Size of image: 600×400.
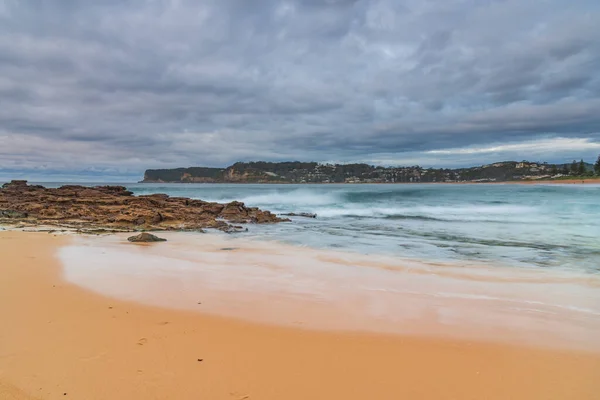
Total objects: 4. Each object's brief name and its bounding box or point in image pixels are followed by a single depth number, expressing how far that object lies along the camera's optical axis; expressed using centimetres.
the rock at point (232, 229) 1476
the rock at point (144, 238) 1091
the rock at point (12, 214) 1678
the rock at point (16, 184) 2834
